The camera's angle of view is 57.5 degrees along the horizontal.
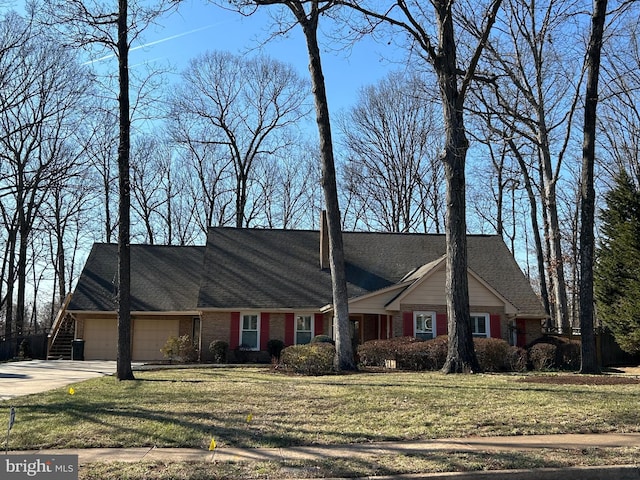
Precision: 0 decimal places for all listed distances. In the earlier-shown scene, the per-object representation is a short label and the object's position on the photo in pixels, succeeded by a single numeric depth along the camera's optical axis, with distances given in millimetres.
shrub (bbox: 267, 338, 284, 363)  24875
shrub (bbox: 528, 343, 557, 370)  20359
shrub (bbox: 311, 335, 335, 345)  21478
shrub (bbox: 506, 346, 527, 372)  18766
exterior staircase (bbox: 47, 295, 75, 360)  29031
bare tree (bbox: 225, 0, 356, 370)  16281
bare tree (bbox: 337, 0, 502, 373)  14828
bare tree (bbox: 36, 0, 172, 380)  14609
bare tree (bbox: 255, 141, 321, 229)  44688
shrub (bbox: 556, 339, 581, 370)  21406
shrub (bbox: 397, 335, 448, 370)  18859
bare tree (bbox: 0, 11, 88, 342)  16538
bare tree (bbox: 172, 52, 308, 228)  39781
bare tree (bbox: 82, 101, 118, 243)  37166
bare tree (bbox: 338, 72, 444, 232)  40250
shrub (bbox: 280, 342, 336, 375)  15922
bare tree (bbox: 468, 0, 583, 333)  24078
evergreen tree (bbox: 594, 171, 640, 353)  22859
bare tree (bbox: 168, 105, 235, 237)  42281
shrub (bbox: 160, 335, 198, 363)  24766
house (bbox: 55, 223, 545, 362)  23562
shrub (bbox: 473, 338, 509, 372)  18078
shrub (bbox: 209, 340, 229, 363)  24375
